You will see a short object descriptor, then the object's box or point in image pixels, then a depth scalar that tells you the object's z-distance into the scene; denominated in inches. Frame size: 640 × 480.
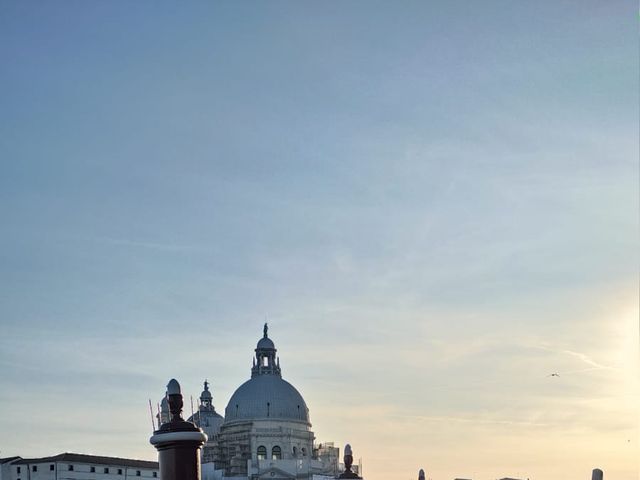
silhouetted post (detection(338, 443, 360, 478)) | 968.3
